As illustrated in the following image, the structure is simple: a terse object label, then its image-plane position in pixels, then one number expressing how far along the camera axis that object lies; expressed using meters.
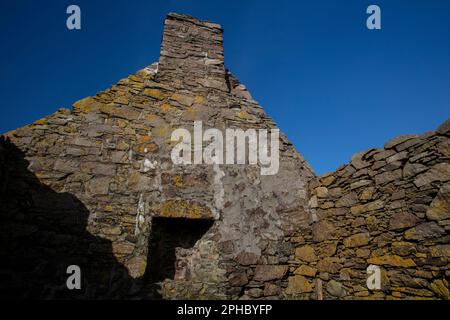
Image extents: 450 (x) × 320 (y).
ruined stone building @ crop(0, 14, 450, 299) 3.16
